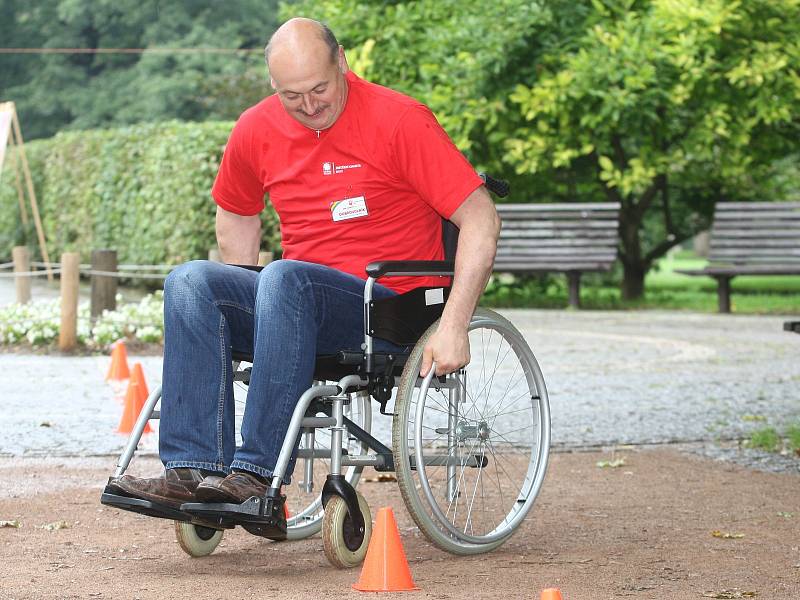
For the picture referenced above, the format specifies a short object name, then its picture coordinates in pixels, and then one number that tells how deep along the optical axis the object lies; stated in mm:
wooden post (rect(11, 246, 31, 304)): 13625
